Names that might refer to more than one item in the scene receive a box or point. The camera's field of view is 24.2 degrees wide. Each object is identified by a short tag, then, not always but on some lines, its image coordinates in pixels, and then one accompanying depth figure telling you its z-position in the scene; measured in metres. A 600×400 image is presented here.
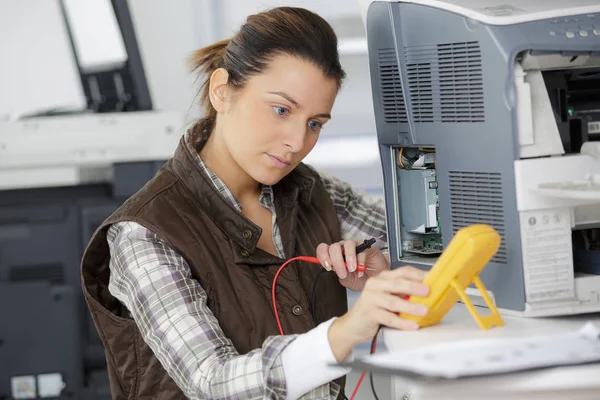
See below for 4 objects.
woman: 2.07
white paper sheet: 1.66
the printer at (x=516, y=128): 1.94
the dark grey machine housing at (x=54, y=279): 3.41
